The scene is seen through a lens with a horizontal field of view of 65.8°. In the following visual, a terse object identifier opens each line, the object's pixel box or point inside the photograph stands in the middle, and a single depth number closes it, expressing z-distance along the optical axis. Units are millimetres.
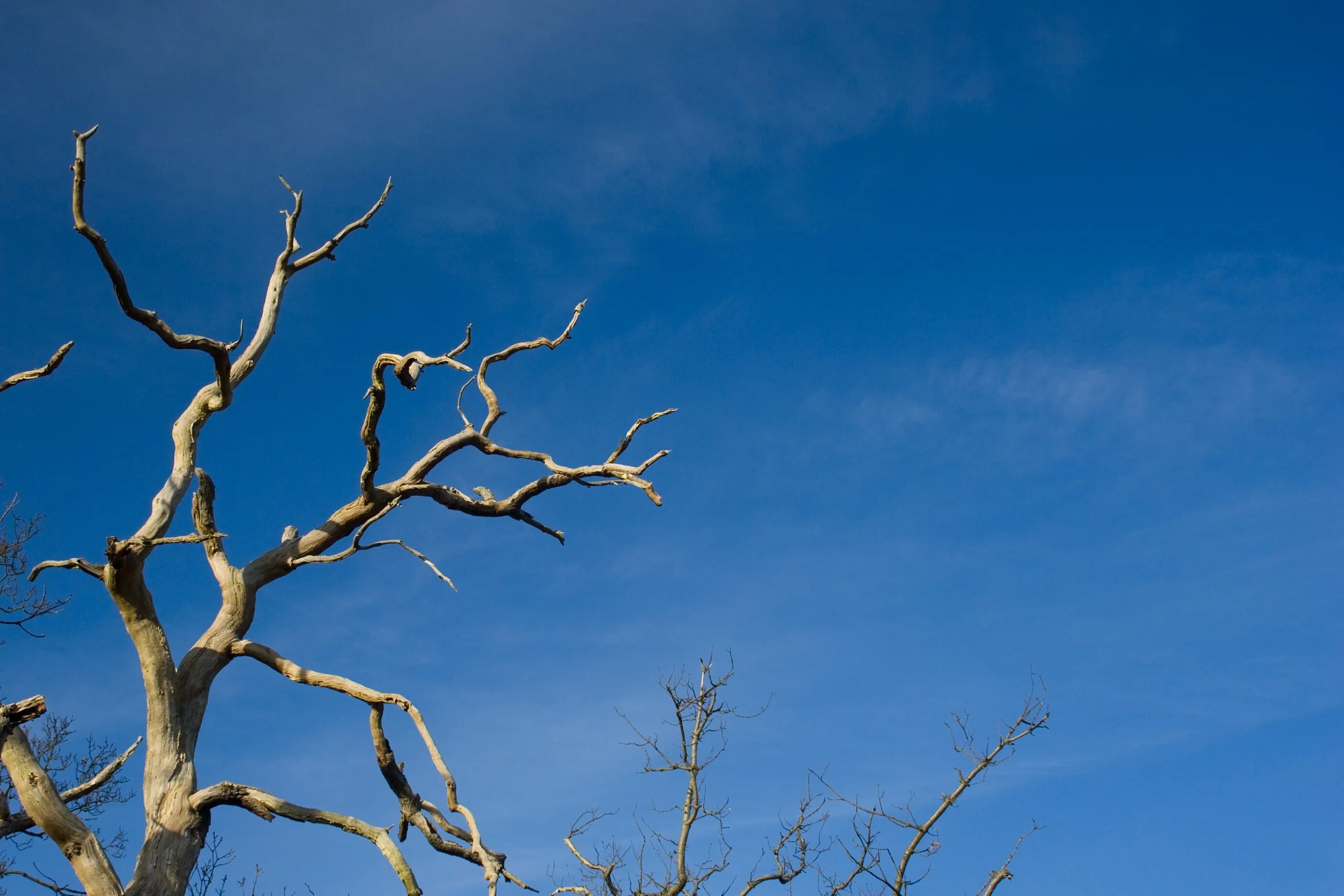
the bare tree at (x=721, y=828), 10203
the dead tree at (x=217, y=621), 5719
